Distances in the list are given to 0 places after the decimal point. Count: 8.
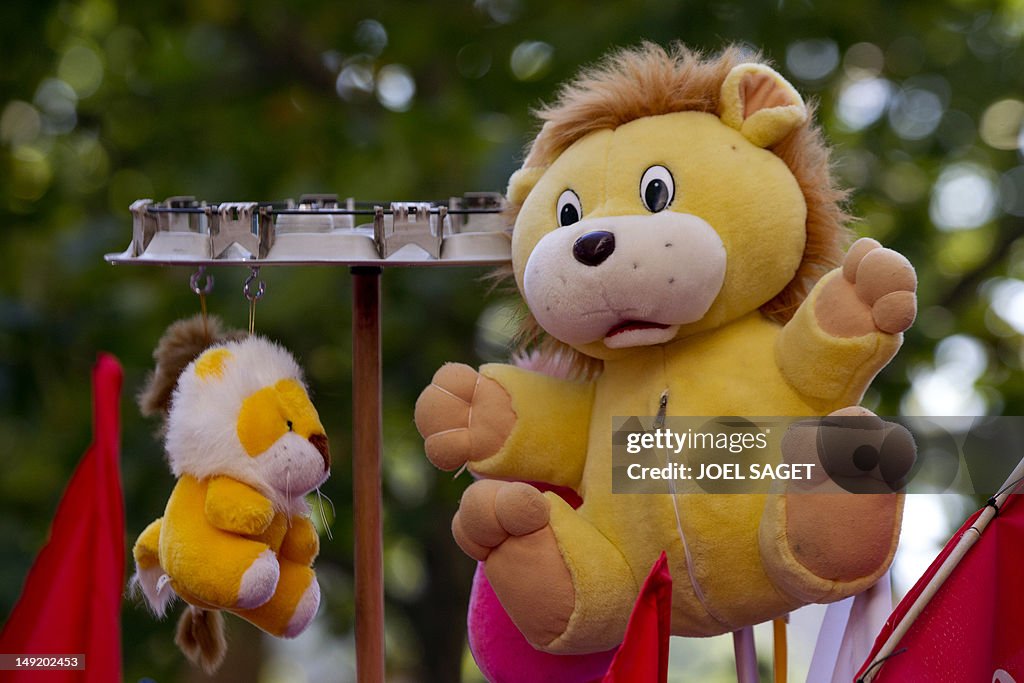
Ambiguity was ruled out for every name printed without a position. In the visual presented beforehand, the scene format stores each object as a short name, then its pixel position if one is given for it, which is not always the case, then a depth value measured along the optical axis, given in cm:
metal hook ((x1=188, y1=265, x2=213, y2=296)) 300
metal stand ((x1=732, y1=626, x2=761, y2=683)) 301
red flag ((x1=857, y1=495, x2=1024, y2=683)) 279
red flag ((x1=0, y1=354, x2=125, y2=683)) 298
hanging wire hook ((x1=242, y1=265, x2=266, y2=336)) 299
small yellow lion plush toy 290
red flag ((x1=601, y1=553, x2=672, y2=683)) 277
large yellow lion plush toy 280
